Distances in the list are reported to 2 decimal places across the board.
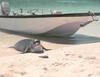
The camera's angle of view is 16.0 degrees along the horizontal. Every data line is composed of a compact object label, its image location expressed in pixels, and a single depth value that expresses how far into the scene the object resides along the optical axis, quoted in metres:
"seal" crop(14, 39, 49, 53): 8.74
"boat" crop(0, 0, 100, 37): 11.45
